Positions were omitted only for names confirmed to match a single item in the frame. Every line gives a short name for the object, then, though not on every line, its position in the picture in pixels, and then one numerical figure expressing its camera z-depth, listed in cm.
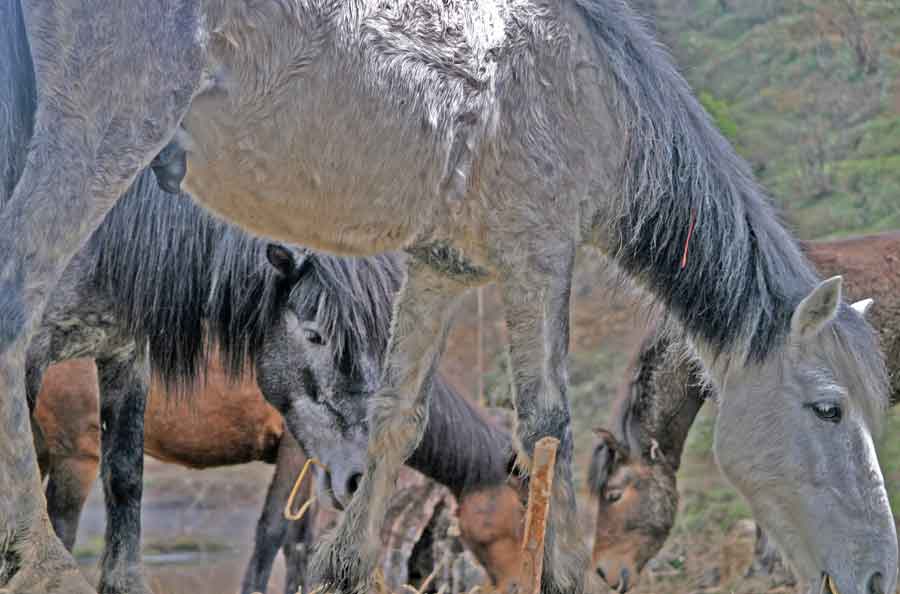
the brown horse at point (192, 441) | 1369
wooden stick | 784
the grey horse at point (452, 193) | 764
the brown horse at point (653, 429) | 1567
